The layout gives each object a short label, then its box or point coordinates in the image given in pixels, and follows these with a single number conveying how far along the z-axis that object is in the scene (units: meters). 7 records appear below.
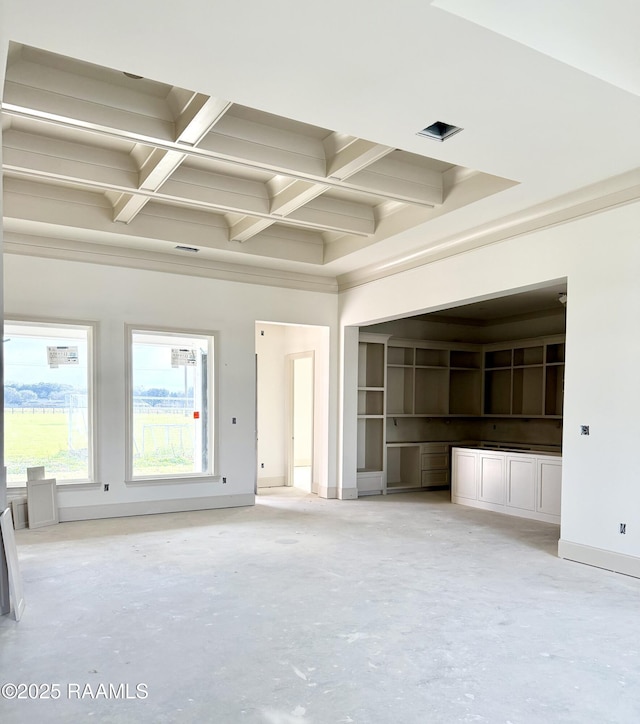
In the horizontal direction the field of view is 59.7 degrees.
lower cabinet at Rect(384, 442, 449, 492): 9.00
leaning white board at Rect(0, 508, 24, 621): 3.54
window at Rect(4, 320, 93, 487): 6.28
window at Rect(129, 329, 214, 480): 6.91
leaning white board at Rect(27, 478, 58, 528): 6.08
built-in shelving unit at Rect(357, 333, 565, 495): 8.77
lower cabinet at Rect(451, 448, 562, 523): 6.64
